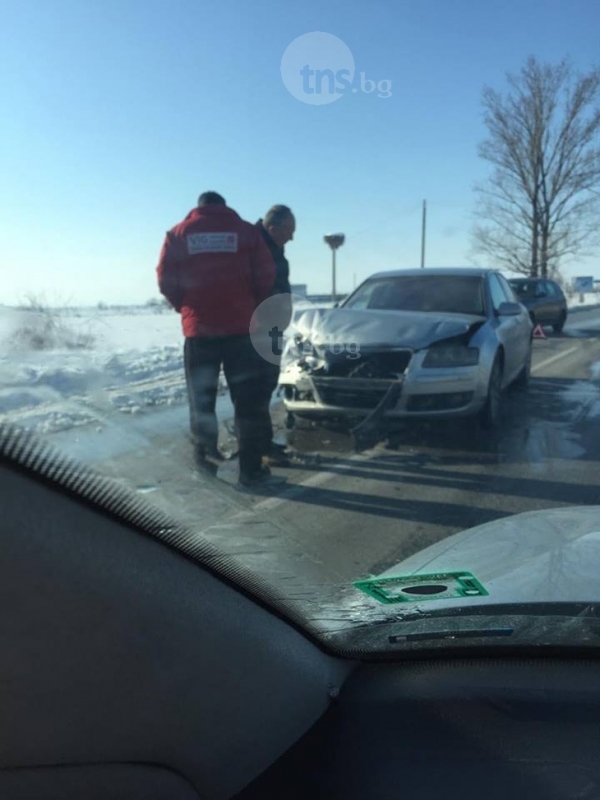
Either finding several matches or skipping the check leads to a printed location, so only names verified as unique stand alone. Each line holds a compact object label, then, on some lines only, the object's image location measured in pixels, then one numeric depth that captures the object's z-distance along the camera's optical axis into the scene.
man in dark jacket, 6.02
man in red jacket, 5.22
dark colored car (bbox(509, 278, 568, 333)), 19.42
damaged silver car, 6.80
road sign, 35.75
